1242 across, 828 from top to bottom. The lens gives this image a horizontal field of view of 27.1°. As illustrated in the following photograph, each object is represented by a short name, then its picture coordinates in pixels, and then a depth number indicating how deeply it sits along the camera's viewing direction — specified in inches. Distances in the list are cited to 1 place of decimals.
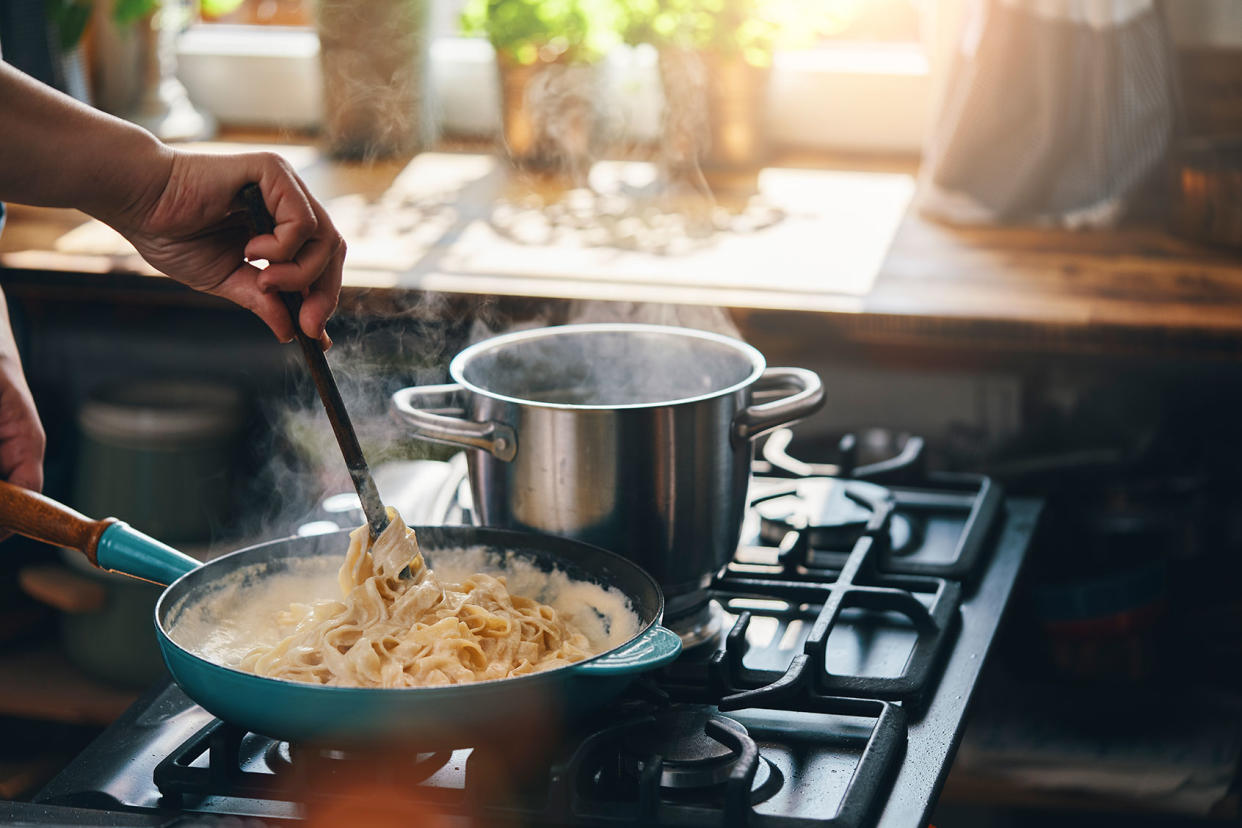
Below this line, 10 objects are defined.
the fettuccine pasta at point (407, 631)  59.2
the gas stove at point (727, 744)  57.8
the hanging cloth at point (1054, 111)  103.6
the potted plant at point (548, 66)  116.7
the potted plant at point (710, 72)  114.1
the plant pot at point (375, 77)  123.3
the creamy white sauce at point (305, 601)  61.8
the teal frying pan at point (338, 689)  56.0
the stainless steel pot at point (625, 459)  63.5
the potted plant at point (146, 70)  133.1
